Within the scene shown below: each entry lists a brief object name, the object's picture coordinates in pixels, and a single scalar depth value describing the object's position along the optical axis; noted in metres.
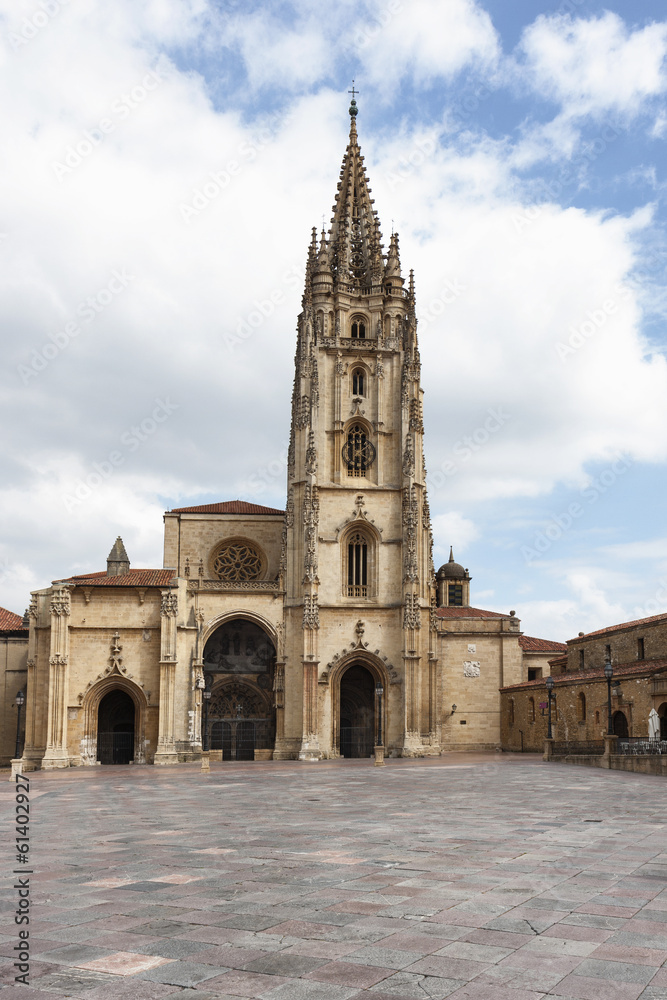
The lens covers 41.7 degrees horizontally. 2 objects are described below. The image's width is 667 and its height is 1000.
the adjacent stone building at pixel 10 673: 48.50
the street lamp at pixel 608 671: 32.06
